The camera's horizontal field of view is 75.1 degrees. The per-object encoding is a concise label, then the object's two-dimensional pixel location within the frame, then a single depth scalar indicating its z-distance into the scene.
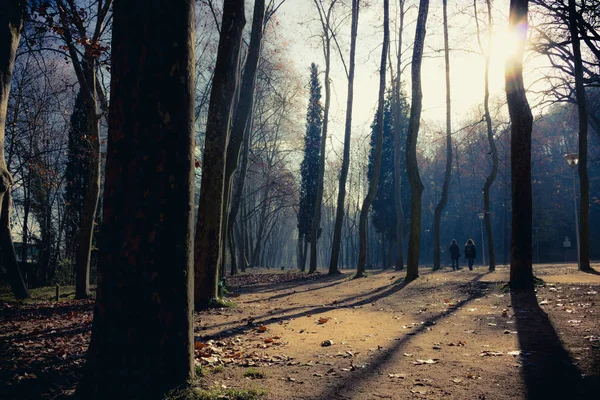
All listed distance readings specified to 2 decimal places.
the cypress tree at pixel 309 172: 35.91
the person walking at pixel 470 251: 21.69
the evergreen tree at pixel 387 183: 35.22
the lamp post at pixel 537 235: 37.84
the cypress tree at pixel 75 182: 24.25
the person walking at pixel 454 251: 22.64
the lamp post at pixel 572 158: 17.69
